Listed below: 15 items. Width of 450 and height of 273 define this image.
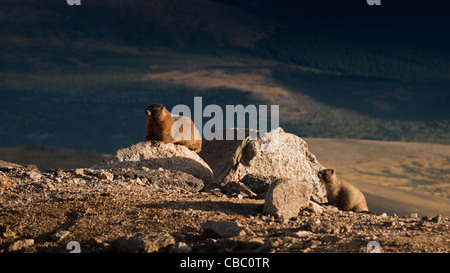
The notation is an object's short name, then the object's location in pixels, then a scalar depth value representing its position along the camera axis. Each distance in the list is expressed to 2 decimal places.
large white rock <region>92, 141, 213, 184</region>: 12.76
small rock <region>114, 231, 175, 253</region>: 7.14
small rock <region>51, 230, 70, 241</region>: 8.00
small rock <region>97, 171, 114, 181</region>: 11.16
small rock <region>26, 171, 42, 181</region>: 11.06
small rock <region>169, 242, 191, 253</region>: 7.04
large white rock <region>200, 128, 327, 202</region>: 13.18
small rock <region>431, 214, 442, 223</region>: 9.42
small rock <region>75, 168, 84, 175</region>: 11.38
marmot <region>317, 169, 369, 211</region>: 11.89
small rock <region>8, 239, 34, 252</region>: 7.73
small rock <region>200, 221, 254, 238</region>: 7.61
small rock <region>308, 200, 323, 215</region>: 9.82
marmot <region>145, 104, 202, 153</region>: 13.47
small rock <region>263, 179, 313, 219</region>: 9.16
